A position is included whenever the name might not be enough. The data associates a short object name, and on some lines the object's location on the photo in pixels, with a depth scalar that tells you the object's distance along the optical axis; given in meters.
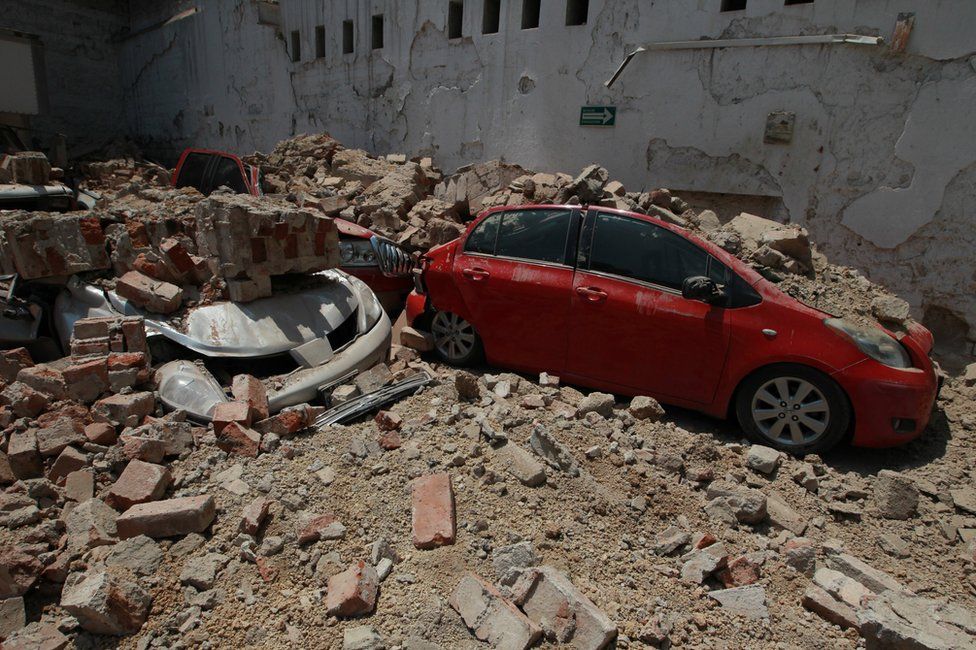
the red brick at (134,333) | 4.03
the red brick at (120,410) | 3.70
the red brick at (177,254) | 4.47
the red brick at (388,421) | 3.86
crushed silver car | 4.06
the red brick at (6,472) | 3.26
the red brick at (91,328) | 3.99
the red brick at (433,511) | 2.88
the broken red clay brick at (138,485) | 3.10
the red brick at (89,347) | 3.94
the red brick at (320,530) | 2.89
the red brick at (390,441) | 3.65
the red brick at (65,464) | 3.35
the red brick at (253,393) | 3.83
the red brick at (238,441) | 3.55
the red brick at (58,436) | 3.45
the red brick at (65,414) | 3.62
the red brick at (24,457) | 3.34
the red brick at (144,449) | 3.41
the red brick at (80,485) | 3.23
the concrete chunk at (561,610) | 2.37
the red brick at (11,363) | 4.07
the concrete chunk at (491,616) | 2.36
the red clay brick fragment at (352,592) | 2.52
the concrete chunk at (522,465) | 3.28
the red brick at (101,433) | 3.55
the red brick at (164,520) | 2.90
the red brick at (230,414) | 3.63
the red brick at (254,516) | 2.91
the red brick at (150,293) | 4.30
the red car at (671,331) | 4.06
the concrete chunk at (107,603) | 2.39
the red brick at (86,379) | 3.79
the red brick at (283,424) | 3.76
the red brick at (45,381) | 3.84
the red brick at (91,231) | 4.43
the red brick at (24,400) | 3.67
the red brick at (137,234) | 4.68
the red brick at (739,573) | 2.80
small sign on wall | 8.85
